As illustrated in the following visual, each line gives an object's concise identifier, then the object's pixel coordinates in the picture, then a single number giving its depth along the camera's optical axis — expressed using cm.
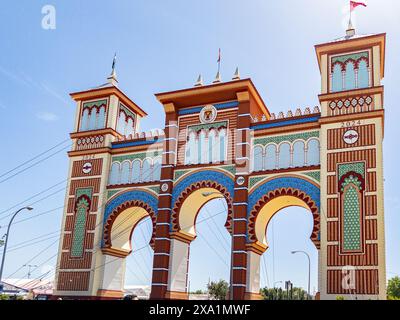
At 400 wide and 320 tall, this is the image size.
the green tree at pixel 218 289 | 6607
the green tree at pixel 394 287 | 5747
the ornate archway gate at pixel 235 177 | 2408
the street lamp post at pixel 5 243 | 2592
